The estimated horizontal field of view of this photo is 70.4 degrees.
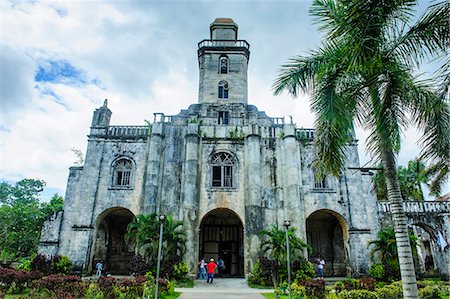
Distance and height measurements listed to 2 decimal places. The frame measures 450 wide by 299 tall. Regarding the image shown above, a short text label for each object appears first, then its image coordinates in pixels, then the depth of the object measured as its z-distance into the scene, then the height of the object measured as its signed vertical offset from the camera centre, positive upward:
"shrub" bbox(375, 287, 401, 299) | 12.19 -1.21
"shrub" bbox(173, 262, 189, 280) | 16.36 -0.63
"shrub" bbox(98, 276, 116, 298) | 11.17 -0.93
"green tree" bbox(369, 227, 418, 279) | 17.70 +0.53
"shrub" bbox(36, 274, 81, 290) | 11.89 -0.88
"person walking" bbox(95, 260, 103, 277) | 19.00 -0.59
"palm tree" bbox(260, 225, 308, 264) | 16.89 +0.76
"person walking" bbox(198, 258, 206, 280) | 18.27 -0.67
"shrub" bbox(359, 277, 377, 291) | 13.07 -0.99
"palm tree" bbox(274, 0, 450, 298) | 6.60 +4.22
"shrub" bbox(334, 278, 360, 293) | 12.73 -1.01
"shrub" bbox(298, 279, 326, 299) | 11.80 -1.08
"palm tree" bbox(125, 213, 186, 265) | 16.83 +1.09
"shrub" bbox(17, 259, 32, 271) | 17.73 -0.48
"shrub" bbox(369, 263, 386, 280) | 17.81 -0.65
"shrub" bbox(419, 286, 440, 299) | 12.34 -1.21
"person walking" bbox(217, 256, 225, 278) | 19.74 -0.51
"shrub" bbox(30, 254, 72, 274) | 17.33 -0.36
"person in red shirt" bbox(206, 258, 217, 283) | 17.10 -0.56
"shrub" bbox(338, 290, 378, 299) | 10.97 -1.15
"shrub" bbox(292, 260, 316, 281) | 17.05 -0.51
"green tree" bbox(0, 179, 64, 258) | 28.11 +2.59
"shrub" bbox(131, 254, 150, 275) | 16.14 -0.35
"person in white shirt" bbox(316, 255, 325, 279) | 19.14 -0.45
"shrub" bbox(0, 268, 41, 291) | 12.60 -0.82
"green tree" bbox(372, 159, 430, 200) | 26.55 +5.96
